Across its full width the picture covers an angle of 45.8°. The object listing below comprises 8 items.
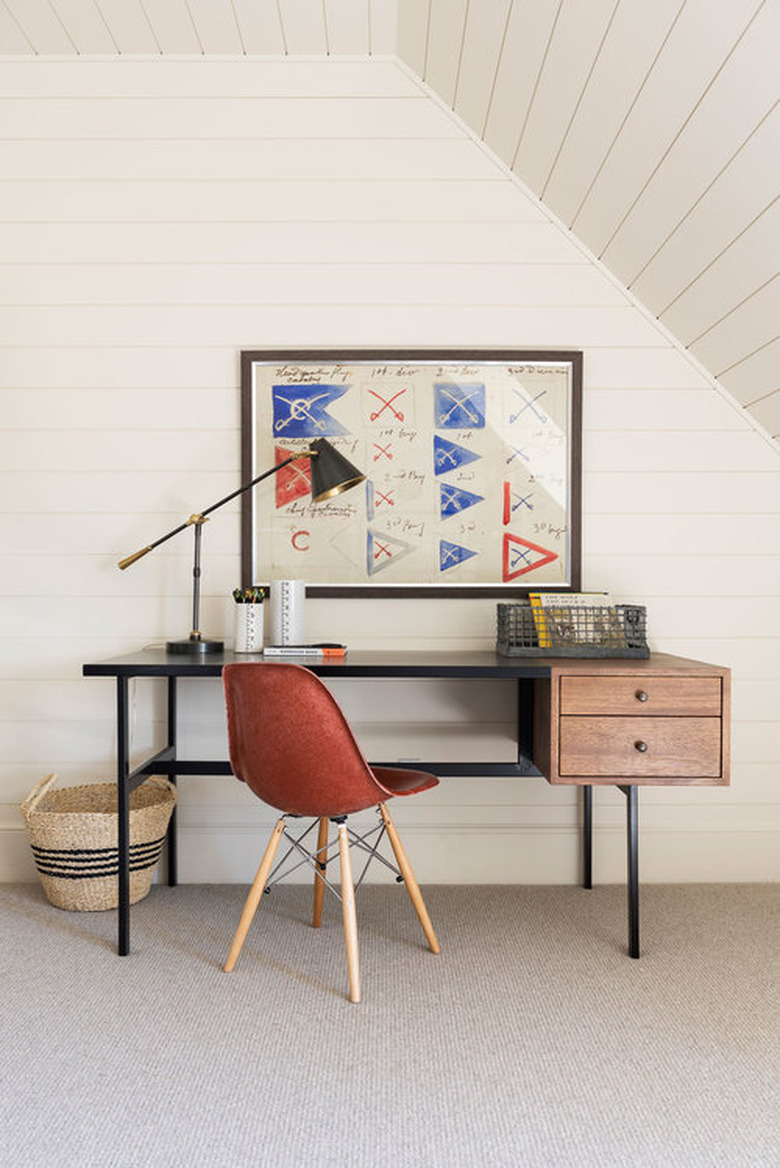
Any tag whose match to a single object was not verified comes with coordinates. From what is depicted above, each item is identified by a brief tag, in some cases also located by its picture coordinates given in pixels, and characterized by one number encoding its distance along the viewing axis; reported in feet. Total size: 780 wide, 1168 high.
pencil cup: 8.57
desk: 7.32
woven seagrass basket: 8.28
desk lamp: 8.46
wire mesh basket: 8.33
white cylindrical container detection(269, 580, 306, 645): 8.60
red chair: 6.69
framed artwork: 9.36
